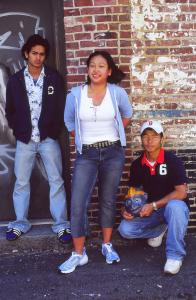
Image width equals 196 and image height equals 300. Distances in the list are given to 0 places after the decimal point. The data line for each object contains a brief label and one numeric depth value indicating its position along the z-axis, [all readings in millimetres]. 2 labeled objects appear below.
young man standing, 4848
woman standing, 4383
